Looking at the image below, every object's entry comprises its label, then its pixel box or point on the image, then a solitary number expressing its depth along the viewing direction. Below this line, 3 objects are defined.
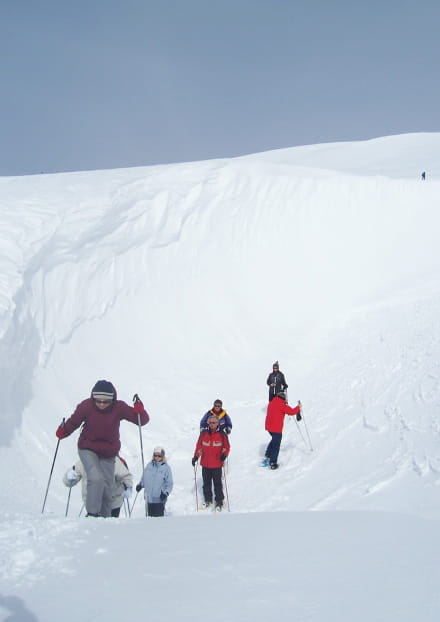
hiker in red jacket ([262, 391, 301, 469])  8.85
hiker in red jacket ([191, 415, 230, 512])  7.69
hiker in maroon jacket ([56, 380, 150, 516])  5.50
